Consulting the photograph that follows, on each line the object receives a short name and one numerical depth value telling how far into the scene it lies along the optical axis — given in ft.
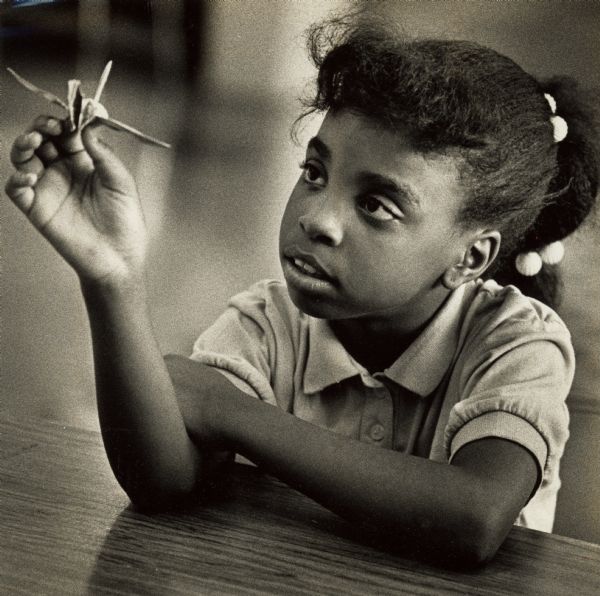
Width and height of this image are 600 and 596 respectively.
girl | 4.61
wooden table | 4.41
